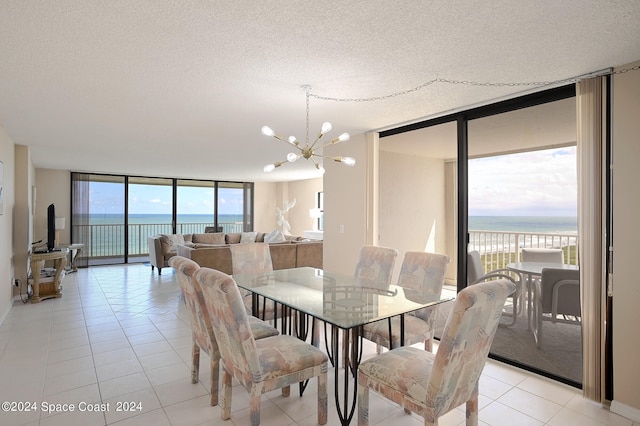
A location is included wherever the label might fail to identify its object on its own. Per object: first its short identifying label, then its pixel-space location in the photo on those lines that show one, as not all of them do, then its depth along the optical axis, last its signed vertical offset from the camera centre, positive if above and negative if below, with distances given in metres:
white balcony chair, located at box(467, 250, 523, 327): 3.22 -0.57
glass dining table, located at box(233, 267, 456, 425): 2.04 -0.57
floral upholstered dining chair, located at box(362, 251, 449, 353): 2.51 -0.61
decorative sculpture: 9.95 -0.15
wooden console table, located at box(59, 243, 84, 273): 7.16 -0.84
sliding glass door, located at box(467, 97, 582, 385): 2.74 +0.10
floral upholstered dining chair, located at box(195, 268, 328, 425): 1.77 -0.80
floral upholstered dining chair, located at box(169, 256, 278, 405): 2.15 -0.72
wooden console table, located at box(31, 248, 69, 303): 4.87 -0.94
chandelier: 2.70 +0.55
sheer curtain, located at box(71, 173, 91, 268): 8.02 +0.04
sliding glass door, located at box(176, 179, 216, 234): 9.55 +0.35
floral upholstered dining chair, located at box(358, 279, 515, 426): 1.52 -0.78
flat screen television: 5.30 -0.18
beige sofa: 5.29 -0.61
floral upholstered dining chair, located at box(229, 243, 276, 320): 3.38 -0.47
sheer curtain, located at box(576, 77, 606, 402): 2.38 -0.09
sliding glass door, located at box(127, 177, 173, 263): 9.03 +0.24
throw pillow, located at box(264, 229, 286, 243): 7.40 -0.48
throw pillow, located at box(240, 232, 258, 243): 8.32 -0.53
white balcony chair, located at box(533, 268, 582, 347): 2.77 -0.69
